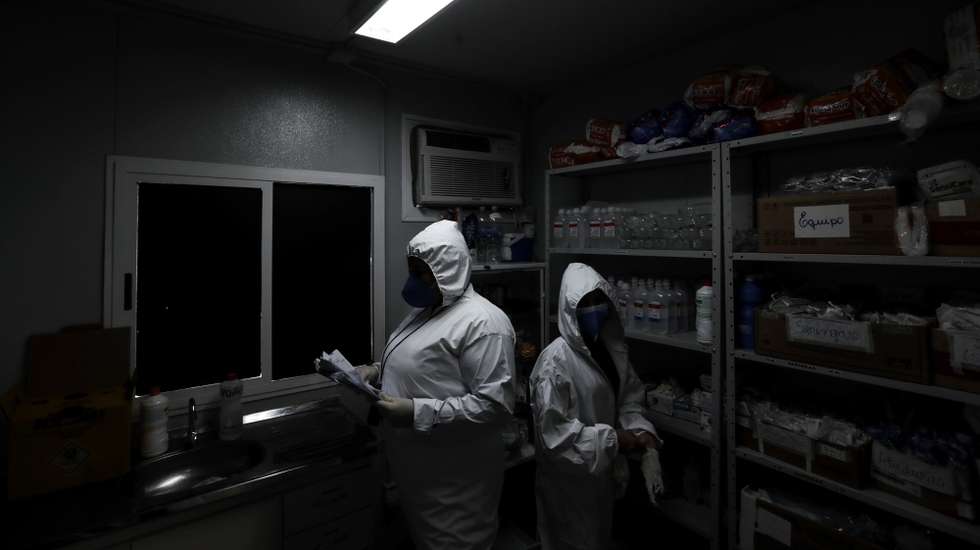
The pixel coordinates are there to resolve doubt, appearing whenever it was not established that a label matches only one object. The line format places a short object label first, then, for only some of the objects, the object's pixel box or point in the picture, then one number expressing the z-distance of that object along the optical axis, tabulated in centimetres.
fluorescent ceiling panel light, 172
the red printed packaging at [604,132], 227
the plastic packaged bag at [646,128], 212
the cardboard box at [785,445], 161
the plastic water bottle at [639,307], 219
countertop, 135
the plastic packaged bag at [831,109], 153
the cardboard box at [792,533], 148
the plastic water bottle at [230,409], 195
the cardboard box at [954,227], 128
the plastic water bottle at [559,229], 256
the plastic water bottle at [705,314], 189
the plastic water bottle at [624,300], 226
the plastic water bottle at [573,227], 249
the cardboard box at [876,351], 138
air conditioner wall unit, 255
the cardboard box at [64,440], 143
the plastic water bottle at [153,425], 174
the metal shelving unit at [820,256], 138
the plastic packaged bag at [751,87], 178
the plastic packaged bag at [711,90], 188
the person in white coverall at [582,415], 170
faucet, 185
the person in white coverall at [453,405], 165
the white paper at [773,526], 161
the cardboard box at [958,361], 128
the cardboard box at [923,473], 132
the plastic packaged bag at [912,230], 136
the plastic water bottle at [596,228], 237
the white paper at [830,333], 147
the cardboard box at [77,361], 161
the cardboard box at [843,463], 149
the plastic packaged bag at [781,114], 167
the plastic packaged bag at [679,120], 201
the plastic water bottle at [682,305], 215
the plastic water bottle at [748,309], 178
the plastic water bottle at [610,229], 231
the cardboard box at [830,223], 144
